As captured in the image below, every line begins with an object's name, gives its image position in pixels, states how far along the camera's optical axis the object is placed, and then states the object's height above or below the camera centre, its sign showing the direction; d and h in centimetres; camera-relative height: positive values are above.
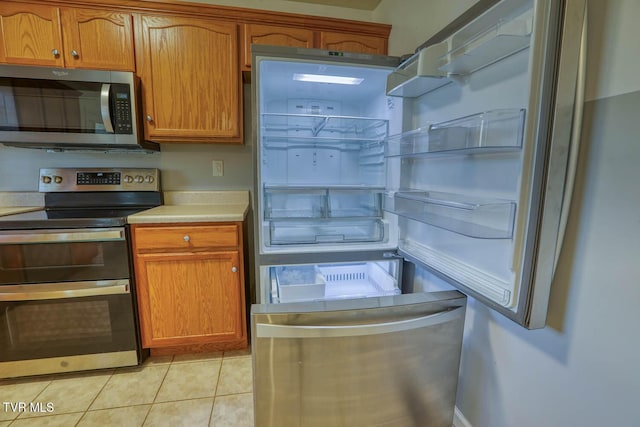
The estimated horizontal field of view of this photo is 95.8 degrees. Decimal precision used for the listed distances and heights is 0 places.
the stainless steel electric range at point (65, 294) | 146 -62
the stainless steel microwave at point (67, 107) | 157 +38
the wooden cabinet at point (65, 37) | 158 +77
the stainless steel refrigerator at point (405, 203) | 73 -9
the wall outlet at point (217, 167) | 212 +7
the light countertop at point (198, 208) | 159 -21
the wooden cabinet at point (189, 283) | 161 -62
